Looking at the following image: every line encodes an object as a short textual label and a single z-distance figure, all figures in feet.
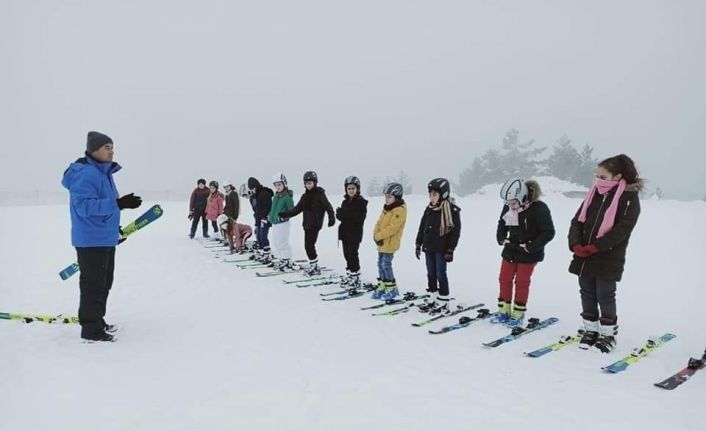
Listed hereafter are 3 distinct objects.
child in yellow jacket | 26.96
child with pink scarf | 17.40
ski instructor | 17.70
